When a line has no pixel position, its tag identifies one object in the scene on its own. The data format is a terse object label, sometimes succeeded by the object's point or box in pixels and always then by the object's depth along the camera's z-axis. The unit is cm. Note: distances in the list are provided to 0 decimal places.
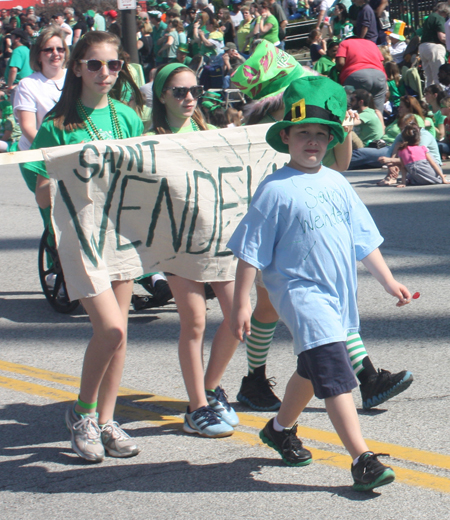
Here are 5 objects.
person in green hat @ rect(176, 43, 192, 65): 3822
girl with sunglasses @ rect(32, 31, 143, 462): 697
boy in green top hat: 610
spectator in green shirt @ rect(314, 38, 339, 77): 3259
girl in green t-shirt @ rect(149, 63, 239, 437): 750
